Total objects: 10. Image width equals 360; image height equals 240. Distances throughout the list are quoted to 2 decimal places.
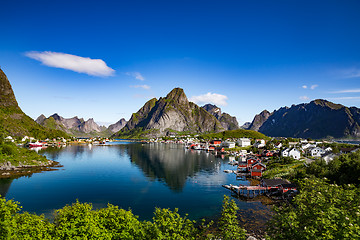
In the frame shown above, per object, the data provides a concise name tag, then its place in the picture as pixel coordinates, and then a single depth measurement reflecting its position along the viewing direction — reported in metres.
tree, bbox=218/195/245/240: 18.73
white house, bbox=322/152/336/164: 89.75
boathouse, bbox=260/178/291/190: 60.31
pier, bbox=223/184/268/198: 60.31
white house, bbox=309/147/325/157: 120.88
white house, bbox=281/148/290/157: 111.57
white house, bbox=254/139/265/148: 175.14
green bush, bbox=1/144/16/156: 90.74
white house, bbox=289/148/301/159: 108.00
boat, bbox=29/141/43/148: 178.18
